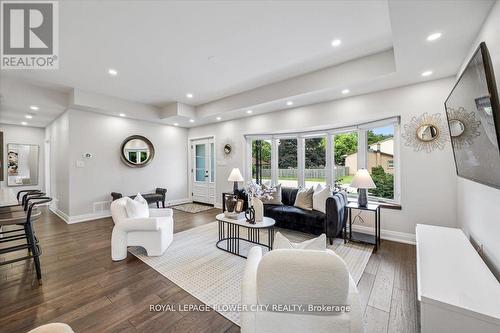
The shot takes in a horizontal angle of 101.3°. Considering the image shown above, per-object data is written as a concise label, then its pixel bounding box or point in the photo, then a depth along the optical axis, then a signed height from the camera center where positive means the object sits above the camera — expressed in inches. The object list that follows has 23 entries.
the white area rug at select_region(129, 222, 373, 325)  81.9 -48.5
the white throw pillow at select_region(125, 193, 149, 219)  112.8 -21.5
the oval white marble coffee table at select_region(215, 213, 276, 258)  111.2 -42.9
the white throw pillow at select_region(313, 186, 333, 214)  140.6 -21.5
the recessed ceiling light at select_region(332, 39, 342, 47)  101.7 +63.3
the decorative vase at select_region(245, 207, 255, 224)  113.1 -26.0
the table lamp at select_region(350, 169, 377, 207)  124.0 -10.3
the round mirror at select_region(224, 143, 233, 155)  230.1 +22.9
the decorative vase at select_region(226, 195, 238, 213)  125.1 -21.3
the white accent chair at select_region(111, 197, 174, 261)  108.8 -34.5
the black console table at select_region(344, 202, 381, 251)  124.3 -42.9
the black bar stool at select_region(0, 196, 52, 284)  82.9 -20.5
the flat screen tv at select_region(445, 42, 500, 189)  52.2 +13.5
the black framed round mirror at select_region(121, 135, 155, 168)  211.5 +20.8
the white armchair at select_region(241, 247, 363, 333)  38.0 -23.7
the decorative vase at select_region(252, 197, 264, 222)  114.4 -22.5
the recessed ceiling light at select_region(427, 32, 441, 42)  79.4 +51.3
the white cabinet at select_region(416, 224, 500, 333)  44.4 -30.9
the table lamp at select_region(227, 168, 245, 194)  185.3 -6.4
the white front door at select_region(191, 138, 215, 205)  253.8 -0.7
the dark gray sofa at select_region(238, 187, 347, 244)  127.6 -33.3
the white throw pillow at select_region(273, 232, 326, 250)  51.6 -19.9
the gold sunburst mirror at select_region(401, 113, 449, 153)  120.4 +20.3
